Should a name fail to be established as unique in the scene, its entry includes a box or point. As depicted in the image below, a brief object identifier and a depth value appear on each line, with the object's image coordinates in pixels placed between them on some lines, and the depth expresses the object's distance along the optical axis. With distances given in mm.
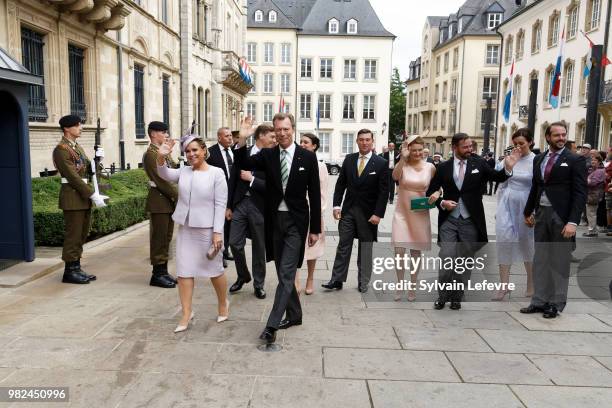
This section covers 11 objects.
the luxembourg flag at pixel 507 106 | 19378
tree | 79812
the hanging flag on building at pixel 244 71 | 32659
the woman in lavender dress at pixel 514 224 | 6113
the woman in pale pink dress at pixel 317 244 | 6234
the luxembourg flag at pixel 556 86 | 14641
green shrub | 7993
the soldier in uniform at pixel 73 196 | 6195
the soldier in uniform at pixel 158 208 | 6137
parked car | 37375
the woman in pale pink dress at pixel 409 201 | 5887
